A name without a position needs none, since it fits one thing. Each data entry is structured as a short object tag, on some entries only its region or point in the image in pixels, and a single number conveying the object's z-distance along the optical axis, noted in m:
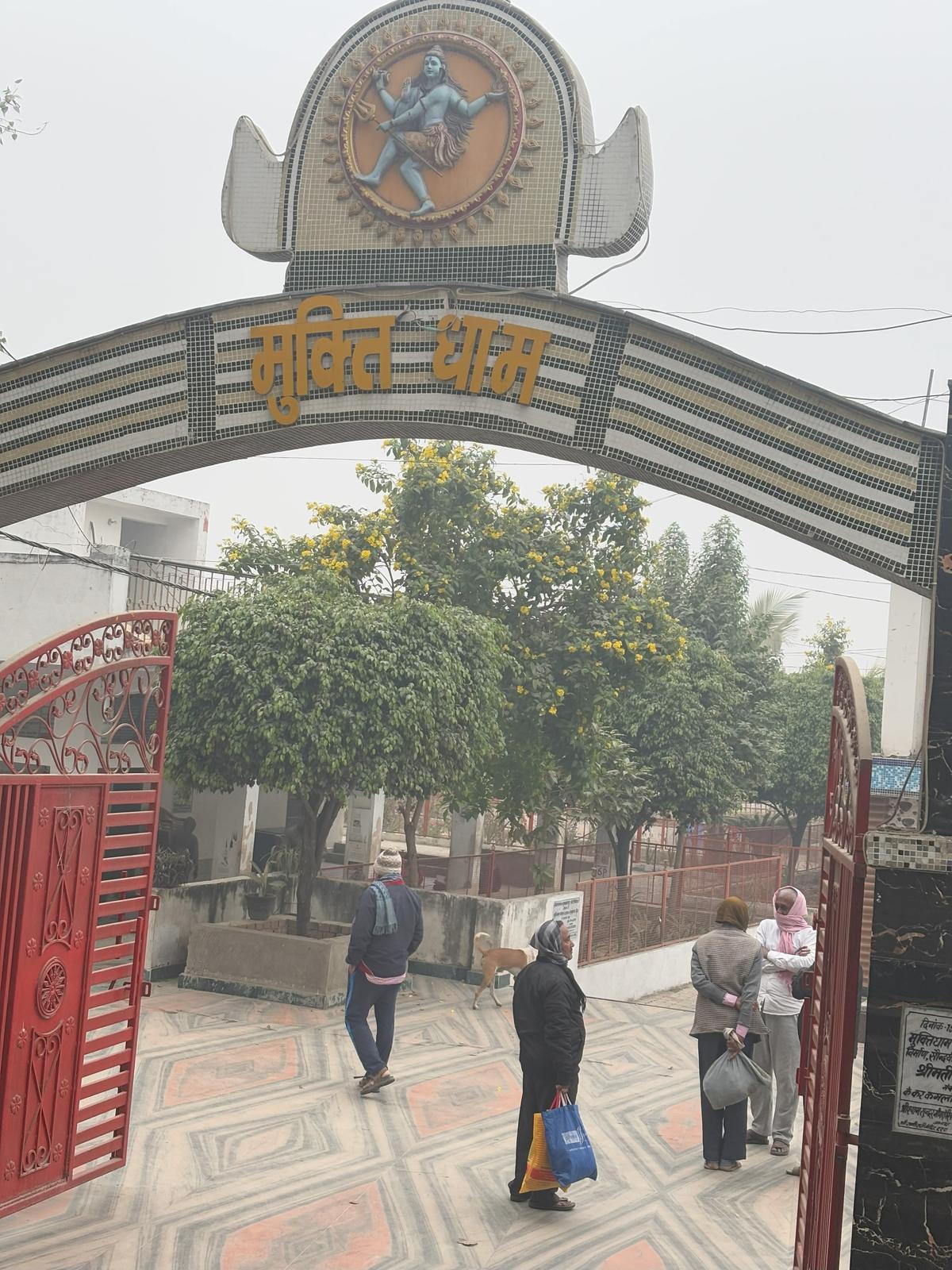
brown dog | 11.25
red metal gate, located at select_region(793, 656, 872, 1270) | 3.98
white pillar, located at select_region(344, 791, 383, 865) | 18.70
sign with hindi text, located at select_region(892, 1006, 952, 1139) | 3.79
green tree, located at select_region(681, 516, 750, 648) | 28.42
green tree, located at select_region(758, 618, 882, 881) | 28.16
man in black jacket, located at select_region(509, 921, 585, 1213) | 6.18
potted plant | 13.25
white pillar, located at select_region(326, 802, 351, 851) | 22.00
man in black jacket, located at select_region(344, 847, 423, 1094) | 7.91
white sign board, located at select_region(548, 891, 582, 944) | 13.60
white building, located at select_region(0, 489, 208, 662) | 15.25
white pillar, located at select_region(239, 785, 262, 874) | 16.17
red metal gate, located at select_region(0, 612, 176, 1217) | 5.61
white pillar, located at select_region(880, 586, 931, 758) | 17.77
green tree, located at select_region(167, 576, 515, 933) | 11.16
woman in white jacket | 7.20
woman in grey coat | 6.90
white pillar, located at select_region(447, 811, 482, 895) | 16.19
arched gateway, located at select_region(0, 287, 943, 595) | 4.92
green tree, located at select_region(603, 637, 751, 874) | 21.00
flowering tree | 15.44
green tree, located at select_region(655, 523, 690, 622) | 28.84
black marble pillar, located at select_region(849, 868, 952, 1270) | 3.79
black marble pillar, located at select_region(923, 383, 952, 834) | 3.89
